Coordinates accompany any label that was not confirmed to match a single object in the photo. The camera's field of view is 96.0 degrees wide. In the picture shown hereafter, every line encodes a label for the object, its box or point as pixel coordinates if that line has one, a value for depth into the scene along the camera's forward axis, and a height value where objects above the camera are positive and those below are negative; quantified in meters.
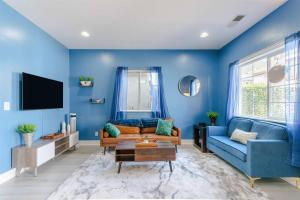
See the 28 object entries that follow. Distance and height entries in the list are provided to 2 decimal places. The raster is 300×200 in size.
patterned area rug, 1.82 -1.27
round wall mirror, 4.12 +0.43
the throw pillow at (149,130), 3.71 -0.83
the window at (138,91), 4.08 +0.27
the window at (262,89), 2.40 +0.23
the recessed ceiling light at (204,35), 3.10 +1.54
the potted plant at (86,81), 3.91 +0.55
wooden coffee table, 2.37 -0.95
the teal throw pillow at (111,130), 3.27 -0.73
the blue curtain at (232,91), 3.29 +0.23
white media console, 2.25 -0.94
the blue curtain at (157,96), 3.99 +0.12
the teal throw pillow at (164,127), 3.43 -0.70
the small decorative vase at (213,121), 3.78 -0.59
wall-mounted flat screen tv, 2.42 +0.15
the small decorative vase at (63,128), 3.26 -0.68
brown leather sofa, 3.22 -0.90
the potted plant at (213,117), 3.73 -0.47
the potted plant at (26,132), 2.33 -0.56
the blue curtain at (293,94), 1.92 +0.10
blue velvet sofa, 2.01 -0.85
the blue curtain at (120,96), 3.93 +0.12
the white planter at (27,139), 2.34 -0.68
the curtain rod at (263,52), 2.34 +0.95
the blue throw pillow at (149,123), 3.73 -0.64
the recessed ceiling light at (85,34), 3.01 +1.51
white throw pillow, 2.54 -0.69
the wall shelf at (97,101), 3.97 -0.03
